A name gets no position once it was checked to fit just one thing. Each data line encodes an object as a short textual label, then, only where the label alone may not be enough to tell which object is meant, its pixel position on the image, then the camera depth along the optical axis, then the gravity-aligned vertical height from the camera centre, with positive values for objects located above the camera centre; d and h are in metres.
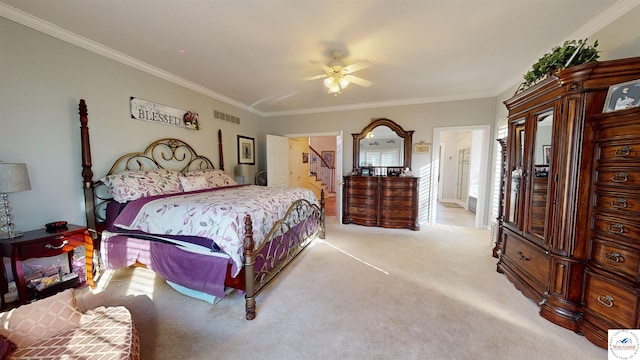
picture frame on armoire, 1.52 +0.50
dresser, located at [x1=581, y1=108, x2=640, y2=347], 1.51 -0.45
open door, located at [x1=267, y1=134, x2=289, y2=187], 5.24 +0.12
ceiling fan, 2.68 +1.14
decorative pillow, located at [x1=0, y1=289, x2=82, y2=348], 1.23 -0.91
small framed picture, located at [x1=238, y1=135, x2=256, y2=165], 5.14 +0.36
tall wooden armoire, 1.56 -0.29
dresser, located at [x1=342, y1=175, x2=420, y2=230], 4.54 -0.74
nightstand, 1.89 -0.73
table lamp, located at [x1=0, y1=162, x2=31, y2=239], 1.86 -0.18
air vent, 4.48 +1.02
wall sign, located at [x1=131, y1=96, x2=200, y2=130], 3.13 +0.79
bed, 2.02 -0.62
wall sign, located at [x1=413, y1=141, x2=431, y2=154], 4.79 +0.40
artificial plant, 1.84 +0.93
